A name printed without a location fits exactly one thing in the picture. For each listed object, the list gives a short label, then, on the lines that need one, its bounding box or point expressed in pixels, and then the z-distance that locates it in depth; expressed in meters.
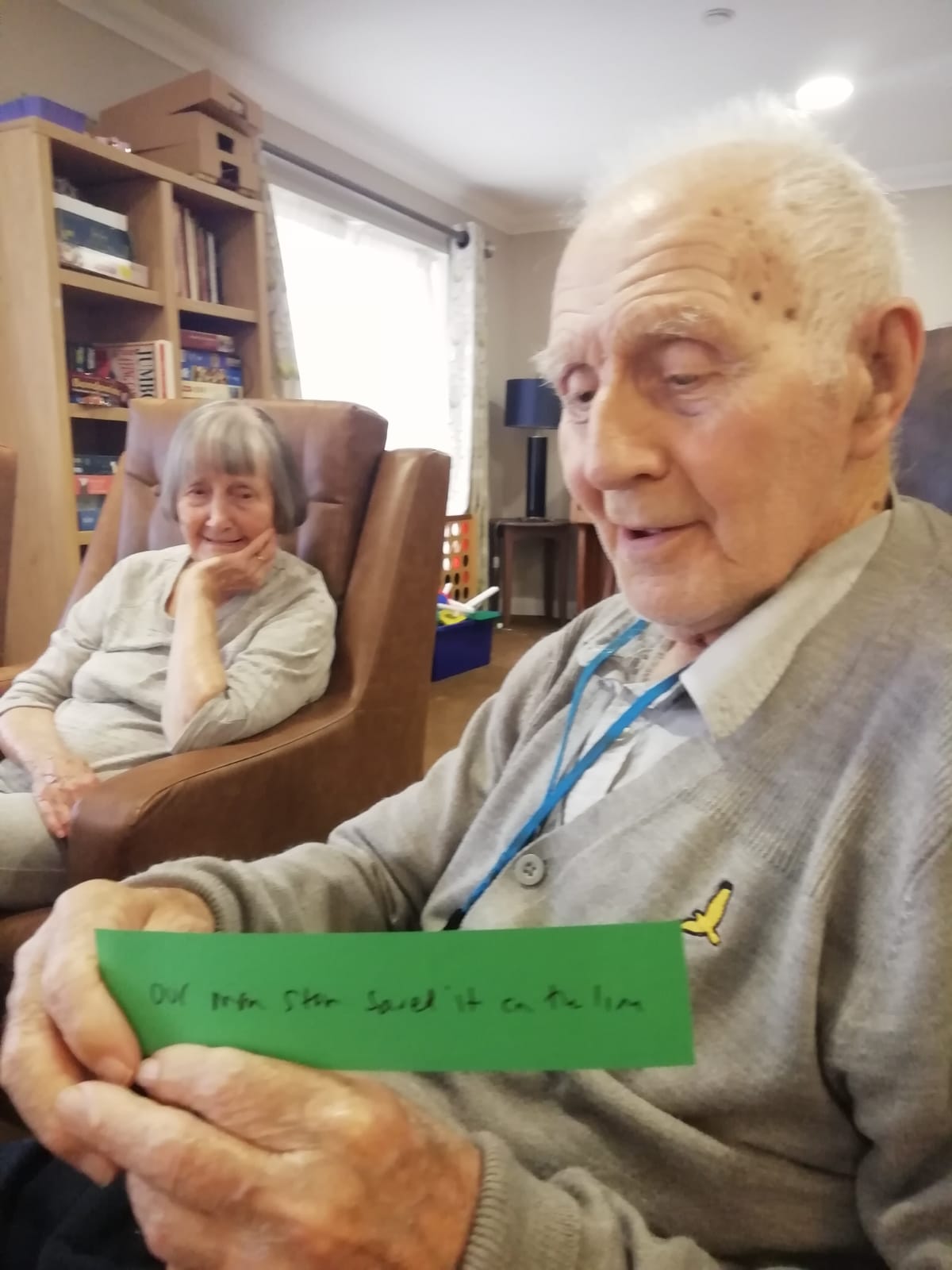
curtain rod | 3.55
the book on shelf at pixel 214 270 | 3.07
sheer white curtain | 4.05
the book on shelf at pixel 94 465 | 2.55
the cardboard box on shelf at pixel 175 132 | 2.74
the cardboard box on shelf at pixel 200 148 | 2.74
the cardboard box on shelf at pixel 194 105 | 2.69
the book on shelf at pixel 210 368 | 2.94
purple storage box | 2.27
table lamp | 5.18
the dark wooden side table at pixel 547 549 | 5.24
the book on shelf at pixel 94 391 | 2.55
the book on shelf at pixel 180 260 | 2.86
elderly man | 0.45
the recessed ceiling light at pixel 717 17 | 3.03
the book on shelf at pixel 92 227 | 2.40
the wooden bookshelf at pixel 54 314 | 2.29
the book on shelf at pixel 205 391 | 2.86
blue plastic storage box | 3.80
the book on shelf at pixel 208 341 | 2.95
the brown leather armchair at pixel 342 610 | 1.25
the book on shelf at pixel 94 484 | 2.49
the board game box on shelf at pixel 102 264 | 2.42
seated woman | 1.30
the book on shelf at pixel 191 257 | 2.91
